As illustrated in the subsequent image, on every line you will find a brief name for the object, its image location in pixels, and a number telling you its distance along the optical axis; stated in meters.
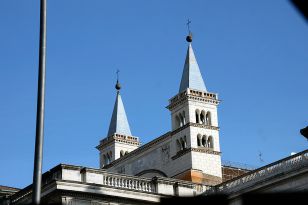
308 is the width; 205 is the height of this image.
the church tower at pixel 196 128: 66.94
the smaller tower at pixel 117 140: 81.94
